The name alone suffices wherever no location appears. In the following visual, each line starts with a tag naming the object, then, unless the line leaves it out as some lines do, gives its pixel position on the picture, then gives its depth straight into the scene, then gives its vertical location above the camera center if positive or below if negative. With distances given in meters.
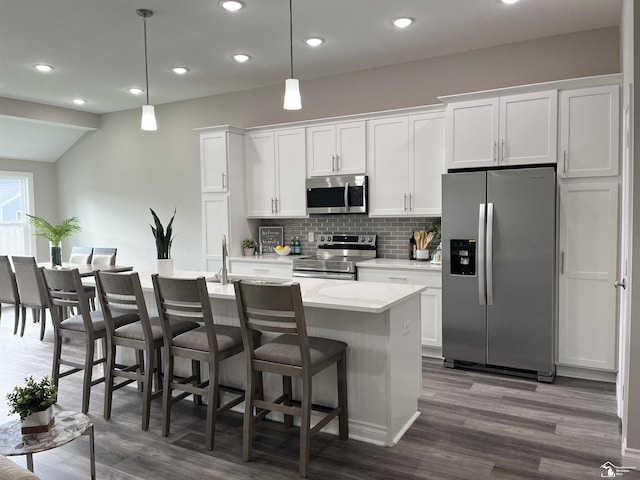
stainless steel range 5.01 -0.39
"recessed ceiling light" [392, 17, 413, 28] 4.04 +1.65
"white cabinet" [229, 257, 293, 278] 5.48 -0.51
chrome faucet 3.55 -0.33
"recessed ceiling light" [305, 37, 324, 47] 4.48 +1.65
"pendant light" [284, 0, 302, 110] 3.31 +0.85
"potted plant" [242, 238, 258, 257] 6.02 -0.30
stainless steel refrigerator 3.95 -0.40
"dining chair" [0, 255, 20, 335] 5.60 -0.70
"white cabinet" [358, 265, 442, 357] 4.57 -0.74
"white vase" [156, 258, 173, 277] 3.91 -0.34
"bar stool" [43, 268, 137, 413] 3.47 -0.71
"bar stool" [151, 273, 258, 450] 2.95 -0.73
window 7.75 +0.20
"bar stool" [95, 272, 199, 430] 3.22 -0.73
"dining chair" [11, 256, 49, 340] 5.22 -0.66
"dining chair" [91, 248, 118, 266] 6.11 -0.41
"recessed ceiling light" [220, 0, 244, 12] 3.66 +1.63
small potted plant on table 2.21 -0.81
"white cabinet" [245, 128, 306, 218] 5.65 +0.58
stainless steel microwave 5.23 +0.30
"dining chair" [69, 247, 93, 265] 6.42 -0.42
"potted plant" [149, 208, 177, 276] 3.91 -0.24
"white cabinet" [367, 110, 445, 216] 4.80 +0.57
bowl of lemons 5.88 -0.33
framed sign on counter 6.20 -0.19
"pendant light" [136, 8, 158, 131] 3.95 +0.85
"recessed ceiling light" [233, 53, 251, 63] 4.91 +1.66
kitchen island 2.94 -0.80
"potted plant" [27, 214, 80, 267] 5.79 -0.13
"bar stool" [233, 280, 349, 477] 2.63 -0.73
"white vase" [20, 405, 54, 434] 2.23 -0.90
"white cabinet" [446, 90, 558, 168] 4.04 +0.76
